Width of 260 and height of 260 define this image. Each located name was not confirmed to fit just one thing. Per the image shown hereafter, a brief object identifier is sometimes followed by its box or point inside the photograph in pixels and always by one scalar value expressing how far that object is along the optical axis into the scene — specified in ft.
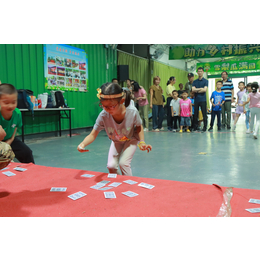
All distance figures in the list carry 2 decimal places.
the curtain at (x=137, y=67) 30.58
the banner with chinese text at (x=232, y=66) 44.16
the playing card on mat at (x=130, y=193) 5.85
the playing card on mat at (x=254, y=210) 4.86
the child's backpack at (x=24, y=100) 16.11
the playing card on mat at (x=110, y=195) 5.74
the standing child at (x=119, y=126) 6.29
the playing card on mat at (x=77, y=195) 5.81
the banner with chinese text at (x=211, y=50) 30.42
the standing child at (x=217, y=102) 23.68
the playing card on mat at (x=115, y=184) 6.53
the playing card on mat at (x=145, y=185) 6.40
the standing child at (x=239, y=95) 25.27
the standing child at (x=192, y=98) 23.93
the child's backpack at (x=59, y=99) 19.76
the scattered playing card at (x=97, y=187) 6.36
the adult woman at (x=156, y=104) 24.11
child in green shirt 6.16
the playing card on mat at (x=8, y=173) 7.66
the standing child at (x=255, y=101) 17.85
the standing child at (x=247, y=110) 21.14
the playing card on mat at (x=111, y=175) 7.20
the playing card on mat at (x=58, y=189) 6.36
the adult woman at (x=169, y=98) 24.59
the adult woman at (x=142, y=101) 23.50
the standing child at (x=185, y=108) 22.77
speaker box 28.76
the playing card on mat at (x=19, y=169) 8.08
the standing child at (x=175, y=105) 23.70
